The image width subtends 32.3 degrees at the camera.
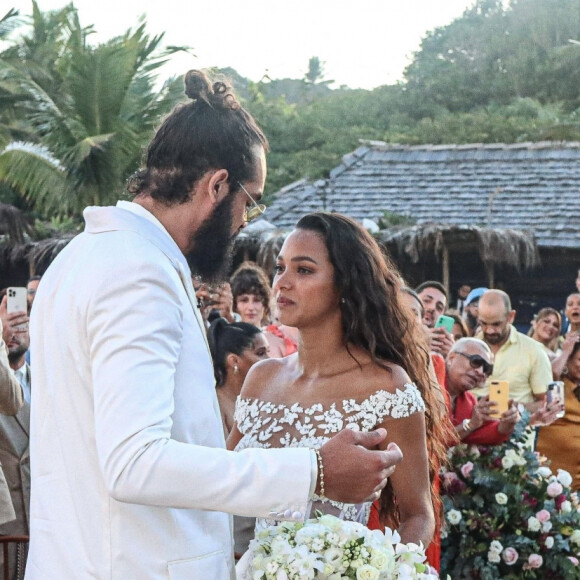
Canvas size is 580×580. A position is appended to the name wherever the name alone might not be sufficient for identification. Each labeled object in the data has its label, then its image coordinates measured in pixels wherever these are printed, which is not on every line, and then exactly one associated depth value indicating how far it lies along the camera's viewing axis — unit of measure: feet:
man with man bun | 6.56
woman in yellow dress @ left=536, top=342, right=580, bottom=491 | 26.14
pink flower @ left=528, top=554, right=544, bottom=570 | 18.89
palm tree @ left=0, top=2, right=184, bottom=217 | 70.79
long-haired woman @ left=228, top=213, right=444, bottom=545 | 10.94
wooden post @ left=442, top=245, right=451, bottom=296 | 62.85
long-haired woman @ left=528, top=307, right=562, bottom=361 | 36.11
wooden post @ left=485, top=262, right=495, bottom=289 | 64.49
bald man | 27.68
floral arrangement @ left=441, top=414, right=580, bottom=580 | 19.07
